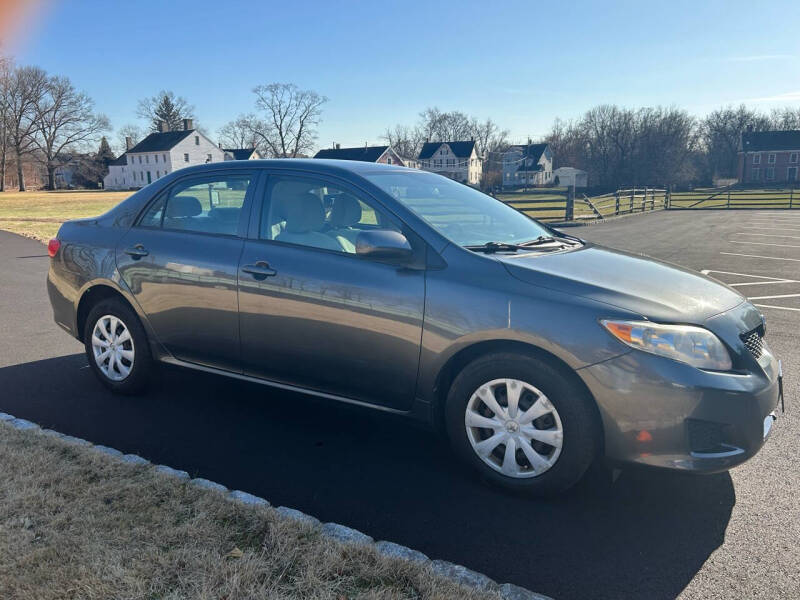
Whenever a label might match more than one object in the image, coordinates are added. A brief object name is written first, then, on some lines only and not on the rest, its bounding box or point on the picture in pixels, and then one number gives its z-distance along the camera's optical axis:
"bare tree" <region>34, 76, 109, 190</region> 78.94
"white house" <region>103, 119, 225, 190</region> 86.69
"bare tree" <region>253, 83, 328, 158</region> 83.69
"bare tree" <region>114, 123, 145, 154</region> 107.69
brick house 84.06
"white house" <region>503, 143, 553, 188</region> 104.56
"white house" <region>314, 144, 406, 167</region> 79.47
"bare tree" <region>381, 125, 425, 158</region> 114.94
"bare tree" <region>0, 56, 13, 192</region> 70.54
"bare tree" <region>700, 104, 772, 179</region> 99.38
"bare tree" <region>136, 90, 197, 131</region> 108.13
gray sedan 2.87
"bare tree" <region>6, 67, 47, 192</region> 74.81
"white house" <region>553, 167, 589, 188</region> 97.31
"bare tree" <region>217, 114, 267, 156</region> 93.88
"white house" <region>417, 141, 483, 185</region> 101.81
